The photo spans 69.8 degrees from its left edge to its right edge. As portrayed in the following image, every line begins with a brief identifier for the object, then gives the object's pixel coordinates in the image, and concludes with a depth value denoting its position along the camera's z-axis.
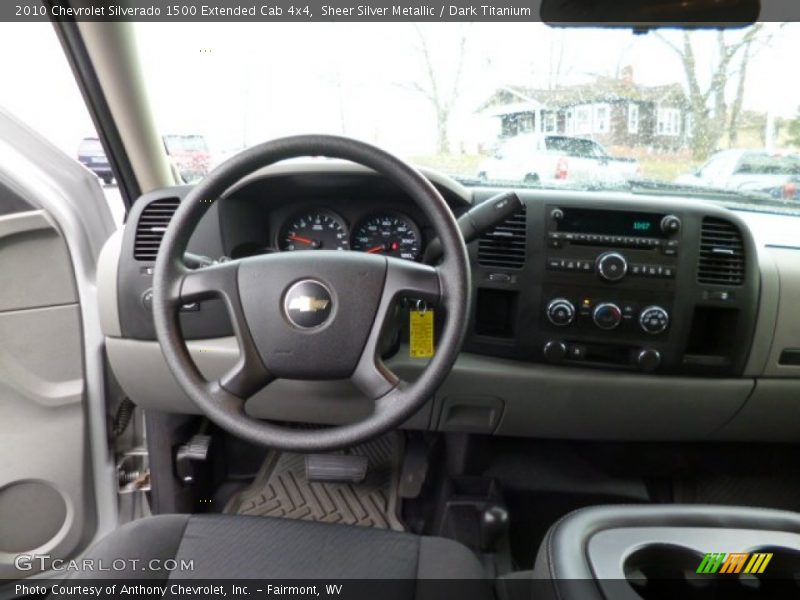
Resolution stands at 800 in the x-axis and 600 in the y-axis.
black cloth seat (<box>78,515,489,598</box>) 1.23
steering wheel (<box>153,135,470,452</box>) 1.13
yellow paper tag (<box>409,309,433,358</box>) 1.45
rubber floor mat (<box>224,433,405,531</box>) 1.99
